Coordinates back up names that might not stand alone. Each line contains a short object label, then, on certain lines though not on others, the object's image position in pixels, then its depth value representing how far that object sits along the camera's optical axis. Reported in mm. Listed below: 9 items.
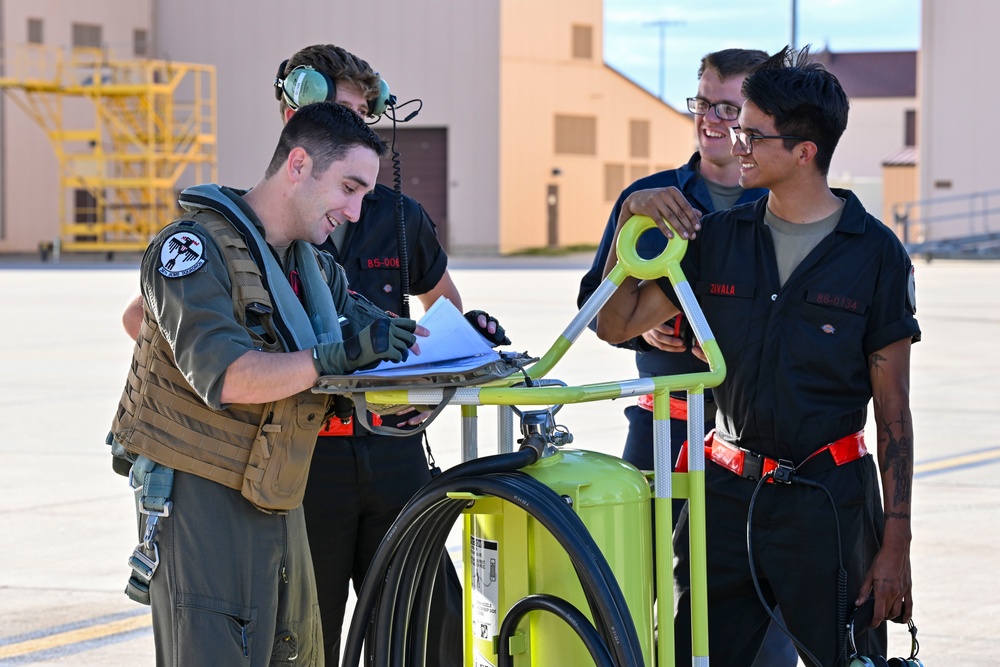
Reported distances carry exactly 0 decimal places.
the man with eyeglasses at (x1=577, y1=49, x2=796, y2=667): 7989
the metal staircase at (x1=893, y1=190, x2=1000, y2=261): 75504
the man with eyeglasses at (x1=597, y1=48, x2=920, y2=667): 6420
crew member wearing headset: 7171
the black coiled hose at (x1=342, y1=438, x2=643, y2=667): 5398
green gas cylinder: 5787
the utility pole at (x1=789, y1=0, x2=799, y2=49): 57216
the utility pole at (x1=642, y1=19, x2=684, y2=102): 142437
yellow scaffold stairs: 77073
